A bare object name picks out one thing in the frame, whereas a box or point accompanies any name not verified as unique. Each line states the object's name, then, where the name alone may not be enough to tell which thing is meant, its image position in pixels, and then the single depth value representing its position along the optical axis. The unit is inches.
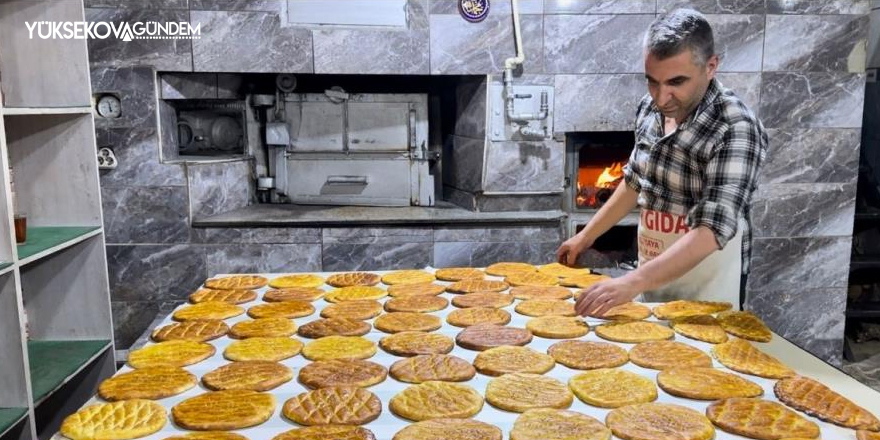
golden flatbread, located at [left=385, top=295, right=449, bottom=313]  88.0
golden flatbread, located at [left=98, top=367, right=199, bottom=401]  62.6
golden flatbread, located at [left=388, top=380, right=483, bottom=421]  58.6
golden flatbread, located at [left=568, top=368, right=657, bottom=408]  60.8
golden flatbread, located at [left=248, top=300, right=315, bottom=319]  86.2
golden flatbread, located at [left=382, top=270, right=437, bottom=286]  102.3
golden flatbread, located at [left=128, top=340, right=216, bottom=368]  70.5
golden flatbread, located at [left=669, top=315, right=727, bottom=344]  76.3
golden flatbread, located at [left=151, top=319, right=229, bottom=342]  77.8
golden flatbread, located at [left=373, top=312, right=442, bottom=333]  80.6
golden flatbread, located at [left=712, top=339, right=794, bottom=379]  66.4
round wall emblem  155.2
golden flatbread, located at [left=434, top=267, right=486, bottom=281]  103.9
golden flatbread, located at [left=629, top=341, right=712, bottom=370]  69.0
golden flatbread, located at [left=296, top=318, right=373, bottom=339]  79.1
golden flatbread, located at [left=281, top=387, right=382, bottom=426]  57.6
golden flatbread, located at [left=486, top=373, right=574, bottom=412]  60.2
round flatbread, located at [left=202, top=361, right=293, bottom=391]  64.4
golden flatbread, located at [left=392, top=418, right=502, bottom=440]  54.4
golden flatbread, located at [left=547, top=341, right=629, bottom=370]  69.3
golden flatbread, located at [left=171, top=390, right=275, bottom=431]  56.7
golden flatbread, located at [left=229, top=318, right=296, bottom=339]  79.0
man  79.4
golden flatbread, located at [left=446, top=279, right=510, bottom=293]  97.3
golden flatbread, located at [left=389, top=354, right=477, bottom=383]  66.3
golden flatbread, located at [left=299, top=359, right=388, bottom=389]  65.0
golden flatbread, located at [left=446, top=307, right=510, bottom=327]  82.7
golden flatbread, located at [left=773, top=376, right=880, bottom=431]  55.9
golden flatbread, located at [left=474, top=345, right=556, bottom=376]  68.1
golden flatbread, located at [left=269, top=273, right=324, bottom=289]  100.3
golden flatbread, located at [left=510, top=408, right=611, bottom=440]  54.1
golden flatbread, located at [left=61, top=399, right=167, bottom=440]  55.2
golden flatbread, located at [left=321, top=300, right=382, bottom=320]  85.7
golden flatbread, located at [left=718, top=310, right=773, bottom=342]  77.5
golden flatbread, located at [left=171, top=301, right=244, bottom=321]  85.5
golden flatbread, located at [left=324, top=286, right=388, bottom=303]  93.5
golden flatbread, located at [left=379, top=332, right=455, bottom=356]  73.3
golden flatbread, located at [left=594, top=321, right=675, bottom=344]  76.7
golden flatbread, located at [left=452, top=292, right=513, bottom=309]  90.1
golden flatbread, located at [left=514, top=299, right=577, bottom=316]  86.0
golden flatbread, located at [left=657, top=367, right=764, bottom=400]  61.5
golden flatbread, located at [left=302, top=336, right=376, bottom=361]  72.4
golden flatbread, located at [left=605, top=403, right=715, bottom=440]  54.0
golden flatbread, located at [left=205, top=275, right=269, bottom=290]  99.7
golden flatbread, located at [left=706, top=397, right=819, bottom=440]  54.1
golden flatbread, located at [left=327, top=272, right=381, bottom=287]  101.0
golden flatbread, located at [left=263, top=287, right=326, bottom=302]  93.3
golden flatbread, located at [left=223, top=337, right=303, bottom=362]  72.2
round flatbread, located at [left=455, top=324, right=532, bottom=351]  75.2
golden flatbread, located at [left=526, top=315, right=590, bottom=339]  78.0
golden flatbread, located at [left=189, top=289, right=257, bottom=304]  93.0
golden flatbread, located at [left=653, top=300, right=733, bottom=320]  85.0
